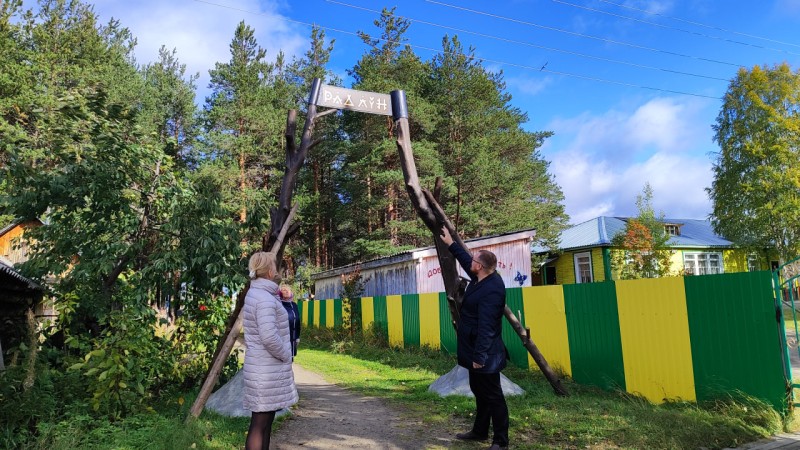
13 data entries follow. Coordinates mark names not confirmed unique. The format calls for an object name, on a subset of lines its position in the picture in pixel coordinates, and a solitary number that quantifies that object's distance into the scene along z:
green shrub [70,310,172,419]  5.24
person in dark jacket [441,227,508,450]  4.34
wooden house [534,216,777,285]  26.45
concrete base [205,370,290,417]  5.85
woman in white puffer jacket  3.72
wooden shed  16.06
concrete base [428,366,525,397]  6.71
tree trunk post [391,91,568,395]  6.61
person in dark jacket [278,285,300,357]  7.30
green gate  5.00
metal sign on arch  7.09
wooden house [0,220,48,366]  8.00
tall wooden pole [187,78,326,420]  5.84
